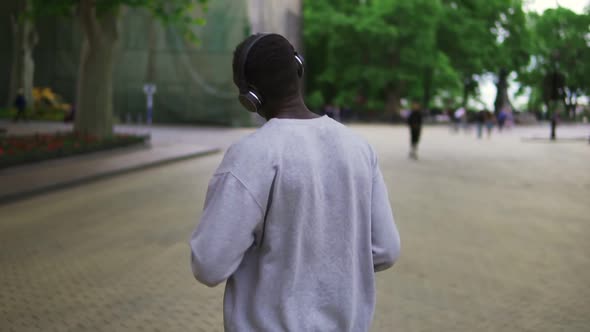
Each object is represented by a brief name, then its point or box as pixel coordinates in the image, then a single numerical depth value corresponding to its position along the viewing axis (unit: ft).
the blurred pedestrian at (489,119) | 116.98
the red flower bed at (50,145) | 47.11
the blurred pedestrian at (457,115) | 129.08
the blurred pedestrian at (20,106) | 107.34
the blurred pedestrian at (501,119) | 147.78
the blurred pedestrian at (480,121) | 113.14
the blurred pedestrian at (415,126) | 62.39
